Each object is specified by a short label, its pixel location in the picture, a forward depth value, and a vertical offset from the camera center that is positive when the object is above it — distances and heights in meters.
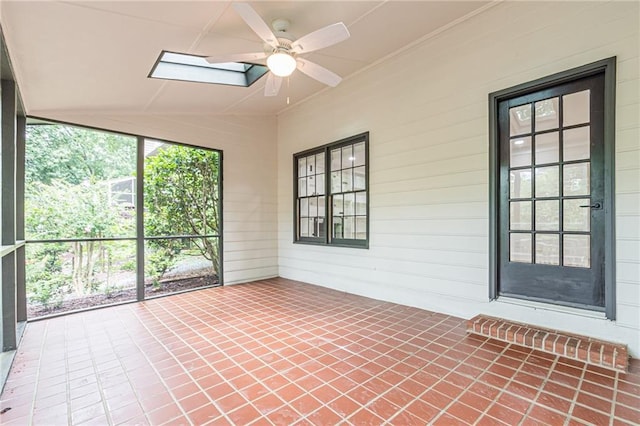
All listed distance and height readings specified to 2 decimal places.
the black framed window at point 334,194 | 4.63 +0.30
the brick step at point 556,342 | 2.29 -1.14
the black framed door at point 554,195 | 2.63 +0.15
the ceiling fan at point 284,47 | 2.37 +1.47
